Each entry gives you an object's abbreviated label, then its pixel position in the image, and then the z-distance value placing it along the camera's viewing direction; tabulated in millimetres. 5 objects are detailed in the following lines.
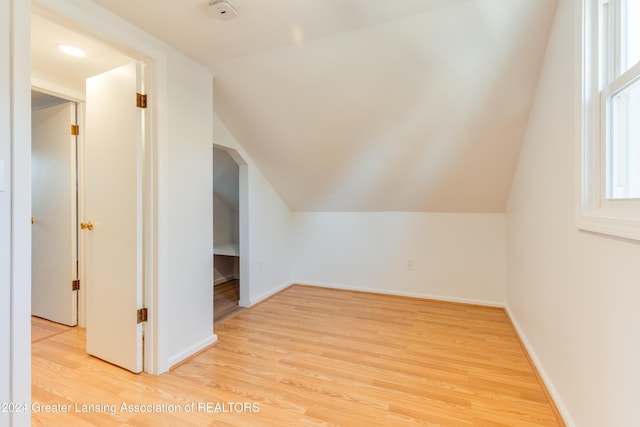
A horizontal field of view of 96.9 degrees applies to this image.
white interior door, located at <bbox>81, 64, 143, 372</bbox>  1822
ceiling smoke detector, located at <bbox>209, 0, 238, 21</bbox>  1519
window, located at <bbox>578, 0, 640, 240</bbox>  1084
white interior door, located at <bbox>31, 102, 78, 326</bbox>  2555
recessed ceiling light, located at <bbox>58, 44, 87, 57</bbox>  1876
